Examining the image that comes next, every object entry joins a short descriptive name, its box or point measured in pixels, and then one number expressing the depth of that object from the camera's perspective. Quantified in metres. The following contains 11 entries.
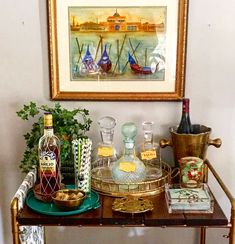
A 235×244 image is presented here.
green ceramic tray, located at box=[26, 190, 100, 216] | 1.45
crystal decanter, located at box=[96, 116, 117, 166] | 1.74
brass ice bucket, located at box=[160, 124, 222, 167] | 1.72
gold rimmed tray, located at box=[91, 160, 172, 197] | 1.61
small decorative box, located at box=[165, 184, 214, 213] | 1.47
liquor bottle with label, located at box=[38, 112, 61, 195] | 1.55
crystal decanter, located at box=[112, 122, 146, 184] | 1.64
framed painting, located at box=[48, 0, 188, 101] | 1.76
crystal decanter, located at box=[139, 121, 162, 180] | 1.70
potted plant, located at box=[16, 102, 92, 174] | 1.69
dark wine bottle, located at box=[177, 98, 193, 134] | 1.78
